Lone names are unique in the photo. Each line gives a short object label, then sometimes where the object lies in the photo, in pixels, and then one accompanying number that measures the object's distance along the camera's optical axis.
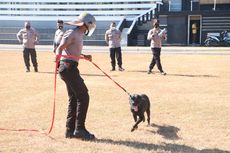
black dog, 7.40
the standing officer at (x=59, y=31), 15.88
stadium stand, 40.41
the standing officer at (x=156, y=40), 16.17
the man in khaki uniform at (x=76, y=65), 6.79
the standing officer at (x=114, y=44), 18.00
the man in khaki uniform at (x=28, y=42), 17.25
